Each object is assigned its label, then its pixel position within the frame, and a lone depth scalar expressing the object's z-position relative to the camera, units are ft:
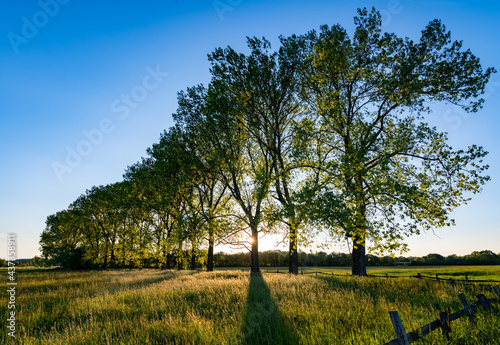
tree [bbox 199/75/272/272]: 63.36
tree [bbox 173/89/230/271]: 73.15
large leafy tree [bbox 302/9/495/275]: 46.65
